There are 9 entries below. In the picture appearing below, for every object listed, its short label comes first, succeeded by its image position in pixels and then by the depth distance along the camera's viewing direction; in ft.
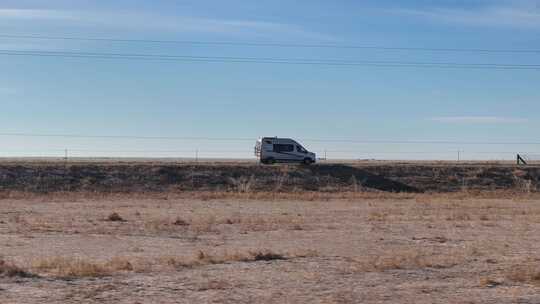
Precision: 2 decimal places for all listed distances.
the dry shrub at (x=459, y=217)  117.62
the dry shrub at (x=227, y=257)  64.08
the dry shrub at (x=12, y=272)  56.29
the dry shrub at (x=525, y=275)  56.08
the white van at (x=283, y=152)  240.12
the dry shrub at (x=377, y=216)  117.39
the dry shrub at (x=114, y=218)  113.09
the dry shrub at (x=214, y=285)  52.54
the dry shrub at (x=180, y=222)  105.91
